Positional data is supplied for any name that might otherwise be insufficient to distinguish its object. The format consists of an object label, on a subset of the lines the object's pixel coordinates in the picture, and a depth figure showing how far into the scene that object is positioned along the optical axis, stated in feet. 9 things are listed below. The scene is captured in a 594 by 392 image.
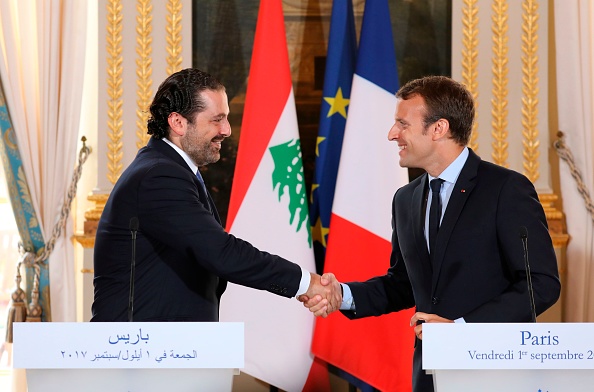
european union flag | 29.76
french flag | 28.22
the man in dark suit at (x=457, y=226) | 18.01
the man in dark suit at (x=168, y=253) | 18.84
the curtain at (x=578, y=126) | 30.48
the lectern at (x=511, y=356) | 14.38
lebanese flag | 28.22
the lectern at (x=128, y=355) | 14.39
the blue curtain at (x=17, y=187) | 29.61
